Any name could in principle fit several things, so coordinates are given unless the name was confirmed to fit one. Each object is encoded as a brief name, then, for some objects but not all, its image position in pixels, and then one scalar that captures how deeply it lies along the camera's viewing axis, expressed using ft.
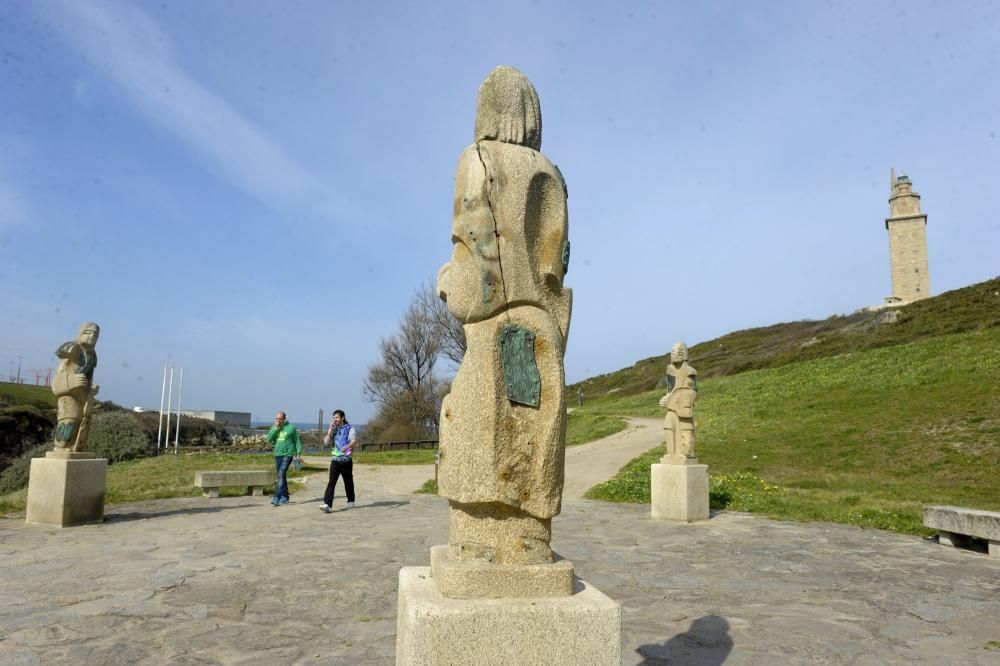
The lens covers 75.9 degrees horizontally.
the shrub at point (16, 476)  59.47
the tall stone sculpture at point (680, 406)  33.47
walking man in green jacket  37.88
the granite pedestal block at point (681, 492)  32.55
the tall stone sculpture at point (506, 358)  9.13
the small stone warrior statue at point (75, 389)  29.30
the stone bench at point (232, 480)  42.83
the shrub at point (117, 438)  71.92
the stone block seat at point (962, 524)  25.02
